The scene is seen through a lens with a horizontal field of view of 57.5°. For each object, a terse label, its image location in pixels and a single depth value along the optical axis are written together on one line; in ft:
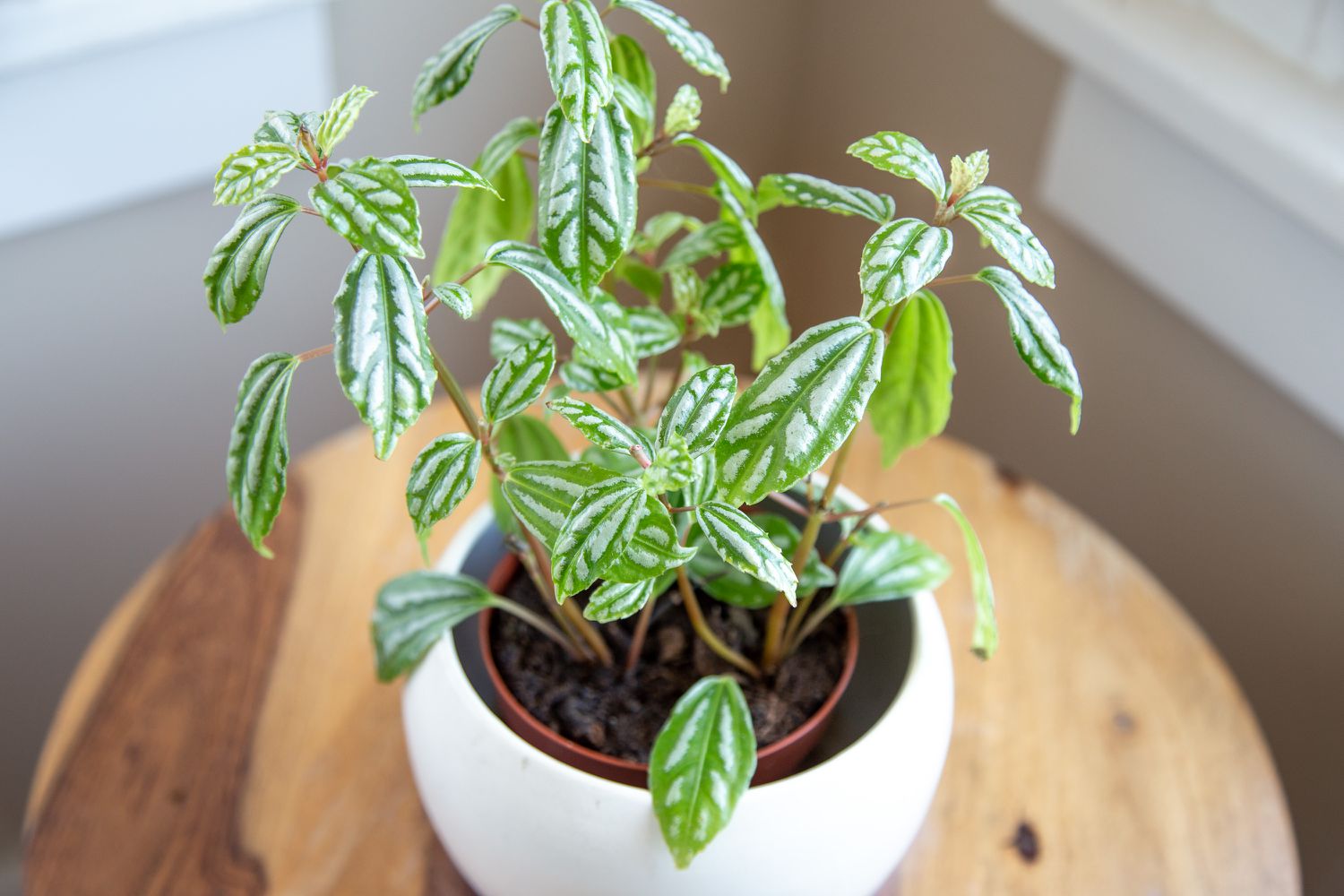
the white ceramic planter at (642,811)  1.72
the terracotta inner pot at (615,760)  1.77
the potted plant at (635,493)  1.32
